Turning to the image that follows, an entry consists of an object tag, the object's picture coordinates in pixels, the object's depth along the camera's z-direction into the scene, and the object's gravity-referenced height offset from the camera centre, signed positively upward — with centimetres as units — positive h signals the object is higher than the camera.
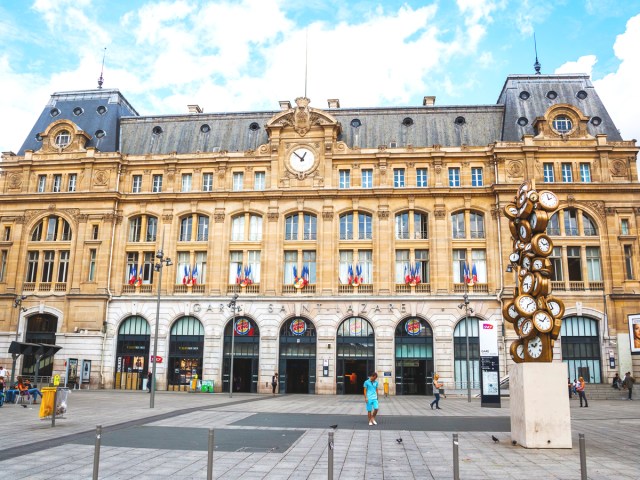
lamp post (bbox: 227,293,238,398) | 4338 +342
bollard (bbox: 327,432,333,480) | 1026 -202
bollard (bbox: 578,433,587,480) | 1091 -196
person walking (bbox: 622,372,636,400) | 4094 -185
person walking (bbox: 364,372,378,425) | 2278 -179
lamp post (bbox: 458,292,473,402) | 3838 +351
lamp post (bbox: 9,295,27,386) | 4598 +331
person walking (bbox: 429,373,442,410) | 3081 -189
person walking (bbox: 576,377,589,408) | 3362 -190
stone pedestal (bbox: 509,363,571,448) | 1719 -157
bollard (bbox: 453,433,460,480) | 1041 -187
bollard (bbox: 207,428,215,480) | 1113 -208
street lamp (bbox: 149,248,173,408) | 2986 +479
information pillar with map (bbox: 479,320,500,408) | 3316 -151
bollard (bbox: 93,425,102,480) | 1072 -209
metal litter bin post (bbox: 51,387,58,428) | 2108 -252
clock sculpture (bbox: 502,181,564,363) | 1866 +220
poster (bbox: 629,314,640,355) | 3312 +137
